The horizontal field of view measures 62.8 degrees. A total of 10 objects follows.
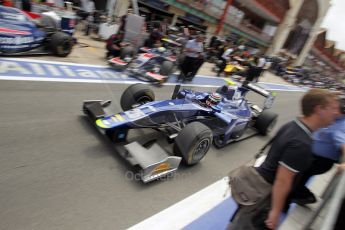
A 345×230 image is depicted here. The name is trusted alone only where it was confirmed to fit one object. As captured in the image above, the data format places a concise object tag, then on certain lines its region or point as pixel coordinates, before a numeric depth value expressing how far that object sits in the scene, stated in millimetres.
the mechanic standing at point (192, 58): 9663
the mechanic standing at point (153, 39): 11914
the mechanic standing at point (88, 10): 12445
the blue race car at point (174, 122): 3740
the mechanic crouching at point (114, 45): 9312
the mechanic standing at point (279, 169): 2041
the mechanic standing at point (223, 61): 13662
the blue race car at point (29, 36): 6633
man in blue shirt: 2213
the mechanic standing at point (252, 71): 11859
